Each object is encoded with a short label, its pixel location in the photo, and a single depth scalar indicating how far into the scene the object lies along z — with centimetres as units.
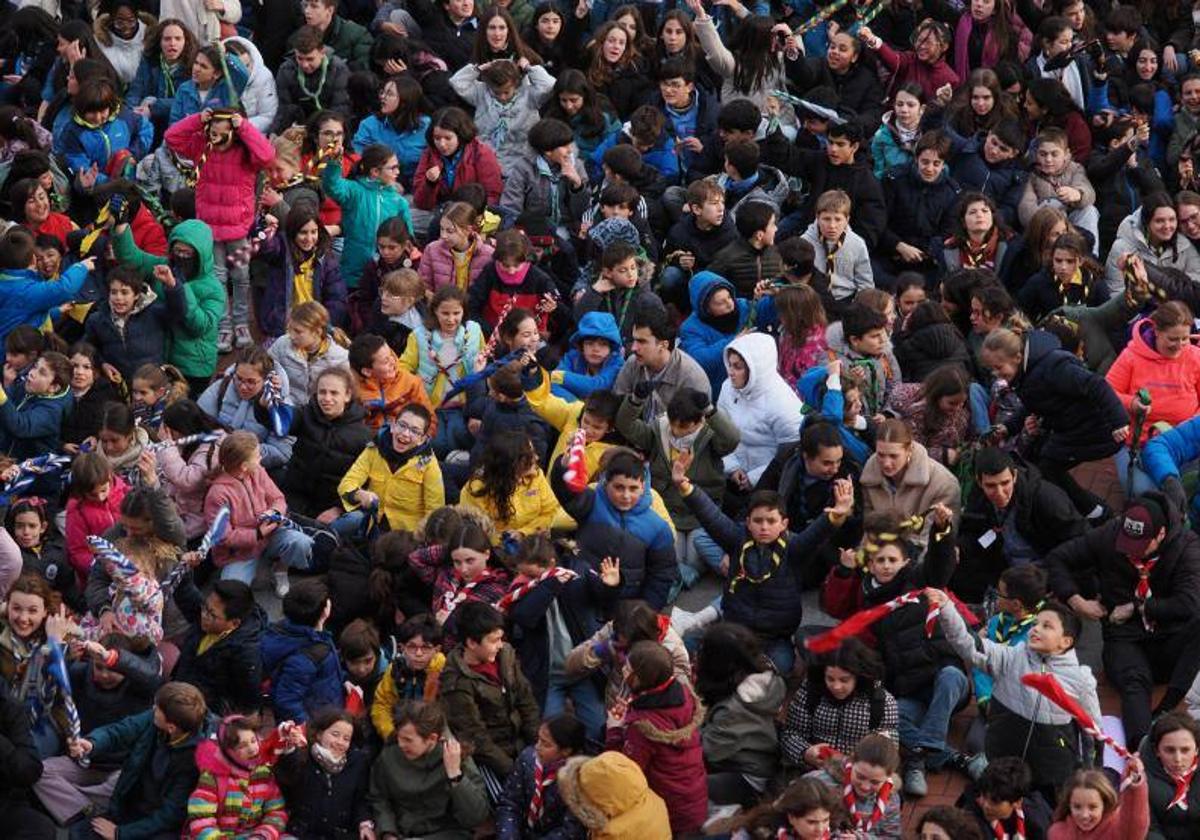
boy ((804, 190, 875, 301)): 1594
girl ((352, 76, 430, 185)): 1748
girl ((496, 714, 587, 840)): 1185
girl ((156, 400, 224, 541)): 1404
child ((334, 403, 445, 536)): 1384
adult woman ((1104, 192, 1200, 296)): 1577
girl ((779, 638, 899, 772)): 1216
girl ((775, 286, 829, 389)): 1483
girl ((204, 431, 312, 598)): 1384
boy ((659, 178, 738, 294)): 1603
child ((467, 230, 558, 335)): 1571
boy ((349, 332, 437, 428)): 1466
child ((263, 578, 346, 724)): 1252
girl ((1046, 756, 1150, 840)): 1123
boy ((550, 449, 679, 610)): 1312
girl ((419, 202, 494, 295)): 1600
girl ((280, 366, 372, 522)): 1435
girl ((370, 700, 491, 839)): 1194
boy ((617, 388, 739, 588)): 1398
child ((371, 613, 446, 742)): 1250
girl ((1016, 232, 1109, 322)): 1547
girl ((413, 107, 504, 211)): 1694
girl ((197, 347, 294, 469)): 1458
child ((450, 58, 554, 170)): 1755
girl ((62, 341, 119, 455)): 1467
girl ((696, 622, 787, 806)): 1238
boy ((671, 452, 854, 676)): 1302
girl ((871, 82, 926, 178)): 1703
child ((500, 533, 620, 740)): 1276
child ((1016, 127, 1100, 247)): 1666
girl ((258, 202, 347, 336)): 1603
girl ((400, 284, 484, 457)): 1505
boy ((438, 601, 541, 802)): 1230
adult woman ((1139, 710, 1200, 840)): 1170
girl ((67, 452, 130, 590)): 1363
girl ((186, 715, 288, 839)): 1191
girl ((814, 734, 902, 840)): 1163
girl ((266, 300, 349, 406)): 1497
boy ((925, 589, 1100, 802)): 1207
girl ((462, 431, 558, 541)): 1348
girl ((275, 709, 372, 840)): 1195
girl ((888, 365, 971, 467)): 1412
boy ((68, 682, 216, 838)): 1203
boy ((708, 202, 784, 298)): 1575
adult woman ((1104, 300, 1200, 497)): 1426
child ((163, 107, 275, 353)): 1623
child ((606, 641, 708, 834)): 1193
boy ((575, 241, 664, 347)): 1544
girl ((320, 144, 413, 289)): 1658
